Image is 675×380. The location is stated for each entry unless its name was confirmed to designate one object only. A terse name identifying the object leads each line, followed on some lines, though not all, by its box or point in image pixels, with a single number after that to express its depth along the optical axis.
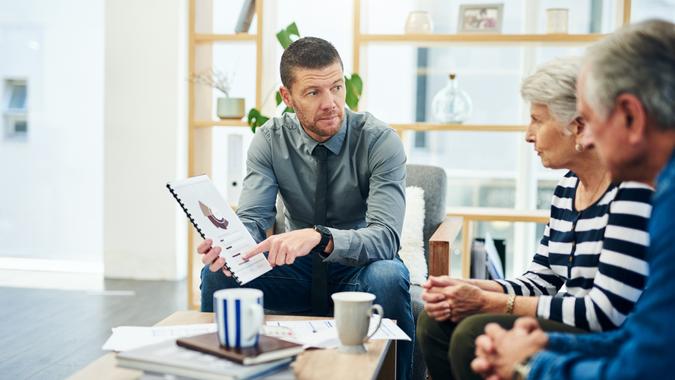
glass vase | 3.85
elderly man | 1.03
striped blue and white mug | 1.41
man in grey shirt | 2.13
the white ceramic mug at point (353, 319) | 1.56
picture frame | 3.83
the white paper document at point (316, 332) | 1.66
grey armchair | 2.32
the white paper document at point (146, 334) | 1.61
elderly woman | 1.48
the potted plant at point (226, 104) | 3.93
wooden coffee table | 1.45
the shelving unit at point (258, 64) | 3.69
